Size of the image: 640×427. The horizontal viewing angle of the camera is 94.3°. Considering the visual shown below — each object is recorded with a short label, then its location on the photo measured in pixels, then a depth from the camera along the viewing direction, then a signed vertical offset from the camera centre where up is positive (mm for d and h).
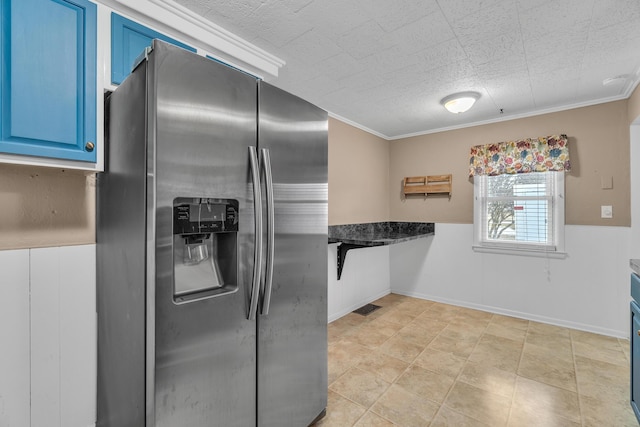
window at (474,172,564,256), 3205 +13
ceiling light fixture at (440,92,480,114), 2771 +1069
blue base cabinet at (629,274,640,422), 1673 -757
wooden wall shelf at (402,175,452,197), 3900 +409
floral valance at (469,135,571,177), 3105 +649
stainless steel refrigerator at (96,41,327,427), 1033 -143
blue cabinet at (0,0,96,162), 1114 +552
